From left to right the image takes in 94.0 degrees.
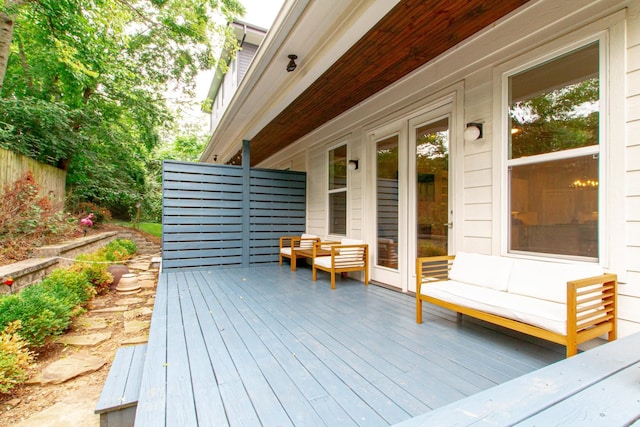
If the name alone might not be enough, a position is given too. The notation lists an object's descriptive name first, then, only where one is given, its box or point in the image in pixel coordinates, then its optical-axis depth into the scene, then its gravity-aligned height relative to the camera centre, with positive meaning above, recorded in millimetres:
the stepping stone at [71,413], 1828 -1276
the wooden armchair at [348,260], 4078 -598
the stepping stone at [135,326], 3170 -1211
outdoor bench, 1778 -567
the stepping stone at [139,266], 6209 -1072
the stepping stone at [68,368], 2268 -1240
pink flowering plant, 6624 -198
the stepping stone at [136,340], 2865 -1210
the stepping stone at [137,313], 3617 -1207
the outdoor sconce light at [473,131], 2801 +833
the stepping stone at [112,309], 3777 -1202
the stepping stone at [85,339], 2861 -1222
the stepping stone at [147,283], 4910 -1138
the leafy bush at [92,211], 8001 +134
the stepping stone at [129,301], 4104 -1197
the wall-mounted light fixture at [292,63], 2996 +1585
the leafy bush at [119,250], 6212 -805
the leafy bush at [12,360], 2035 -1043
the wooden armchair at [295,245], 5379 -536
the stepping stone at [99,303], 4014 -1209
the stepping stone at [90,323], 3271 -1212
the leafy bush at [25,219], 4270 -66
